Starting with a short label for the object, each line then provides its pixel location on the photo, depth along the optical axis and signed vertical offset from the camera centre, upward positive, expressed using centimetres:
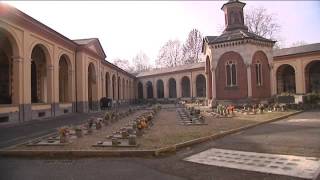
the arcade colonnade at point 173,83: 5866 +312
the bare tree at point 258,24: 5334 +1167
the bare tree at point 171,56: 7929 +1043
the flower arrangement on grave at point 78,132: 1291 -116
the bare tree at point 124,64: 11208 +1233
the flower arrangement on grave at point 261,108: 2558 -80
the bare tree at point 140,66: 10902 +1109
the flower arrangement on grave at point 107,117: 1891 -89
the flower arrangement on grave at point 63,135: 1112 -109
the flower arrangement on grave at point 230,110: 2448 -84
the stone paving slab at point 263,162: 717 -153
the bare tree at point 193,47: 7100 +1124
